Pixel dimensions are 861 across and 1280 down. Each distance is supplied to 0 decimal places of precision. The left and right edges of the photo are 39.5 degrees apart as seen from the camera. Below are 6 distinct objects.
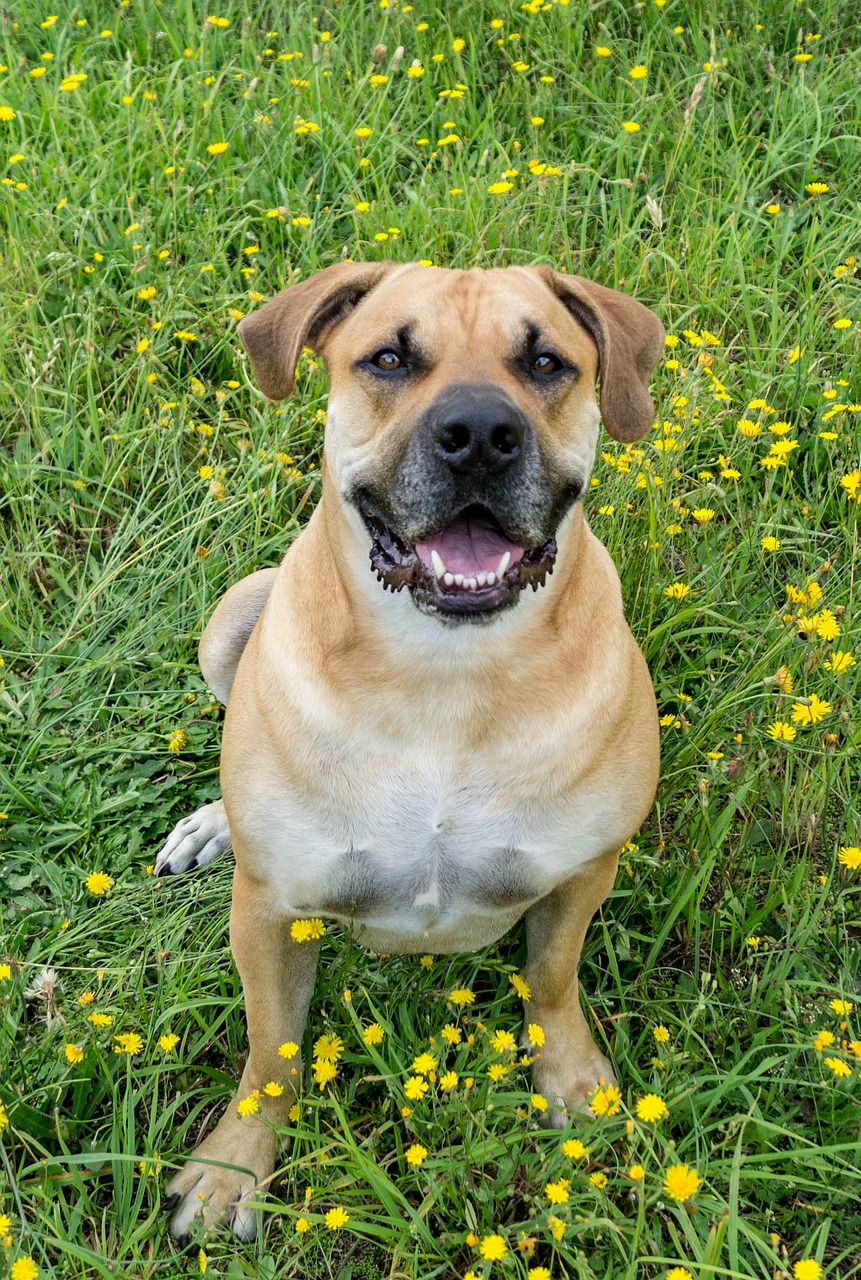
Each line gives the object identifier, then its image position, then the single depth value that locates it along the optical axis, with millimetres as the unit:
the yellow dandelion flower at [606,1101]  2137
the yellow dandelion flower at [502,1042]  2271
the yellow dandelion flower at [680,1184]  2002
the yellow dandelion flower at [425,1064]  2223
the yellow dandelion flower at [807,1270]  1984
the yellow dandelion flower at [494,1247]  2018
